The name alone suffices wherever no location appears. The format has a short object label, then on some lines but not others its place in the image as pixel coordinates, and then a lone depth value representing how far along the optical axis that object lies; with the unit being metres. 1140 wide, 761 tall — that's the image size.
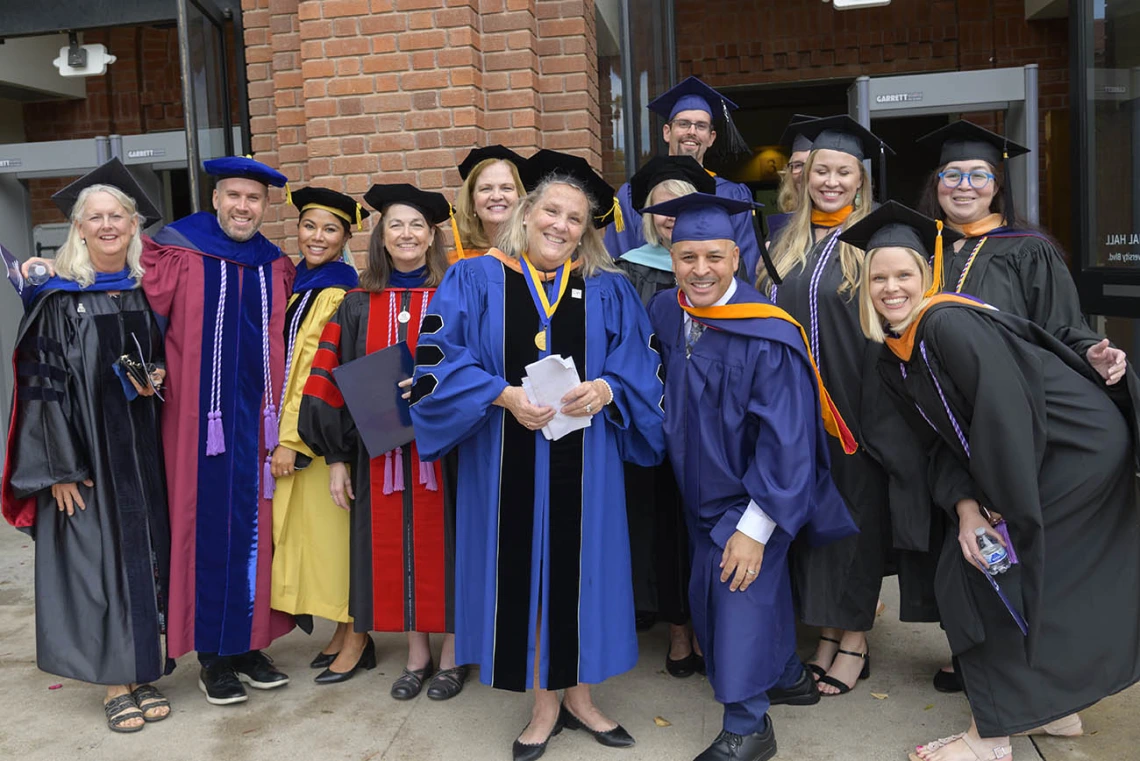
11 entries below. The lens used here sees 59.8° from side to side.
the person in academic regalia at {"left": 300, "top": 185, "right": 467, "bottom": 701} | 3.88
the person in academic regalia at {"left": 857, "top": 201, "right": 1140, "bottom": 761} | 3.01
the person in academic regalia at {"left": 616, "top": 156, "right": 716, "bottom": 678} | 3.93
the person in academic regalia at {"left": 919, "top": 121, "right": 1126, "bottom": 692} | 3.59
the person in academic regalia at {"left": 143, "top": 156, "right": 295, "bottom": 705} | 3.82
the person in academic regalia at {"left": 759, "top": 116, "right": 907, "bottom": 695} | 3.70
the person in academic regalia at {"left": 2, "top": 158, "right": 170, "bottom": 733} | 3.62
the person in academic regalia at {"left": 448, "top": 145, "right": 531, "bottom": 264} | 3.93
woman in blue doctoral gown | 3.29
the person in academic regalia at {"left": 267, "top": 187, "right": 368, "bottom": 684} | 4.00
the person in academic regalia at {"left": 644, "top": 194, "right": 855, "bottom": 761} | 3.13
